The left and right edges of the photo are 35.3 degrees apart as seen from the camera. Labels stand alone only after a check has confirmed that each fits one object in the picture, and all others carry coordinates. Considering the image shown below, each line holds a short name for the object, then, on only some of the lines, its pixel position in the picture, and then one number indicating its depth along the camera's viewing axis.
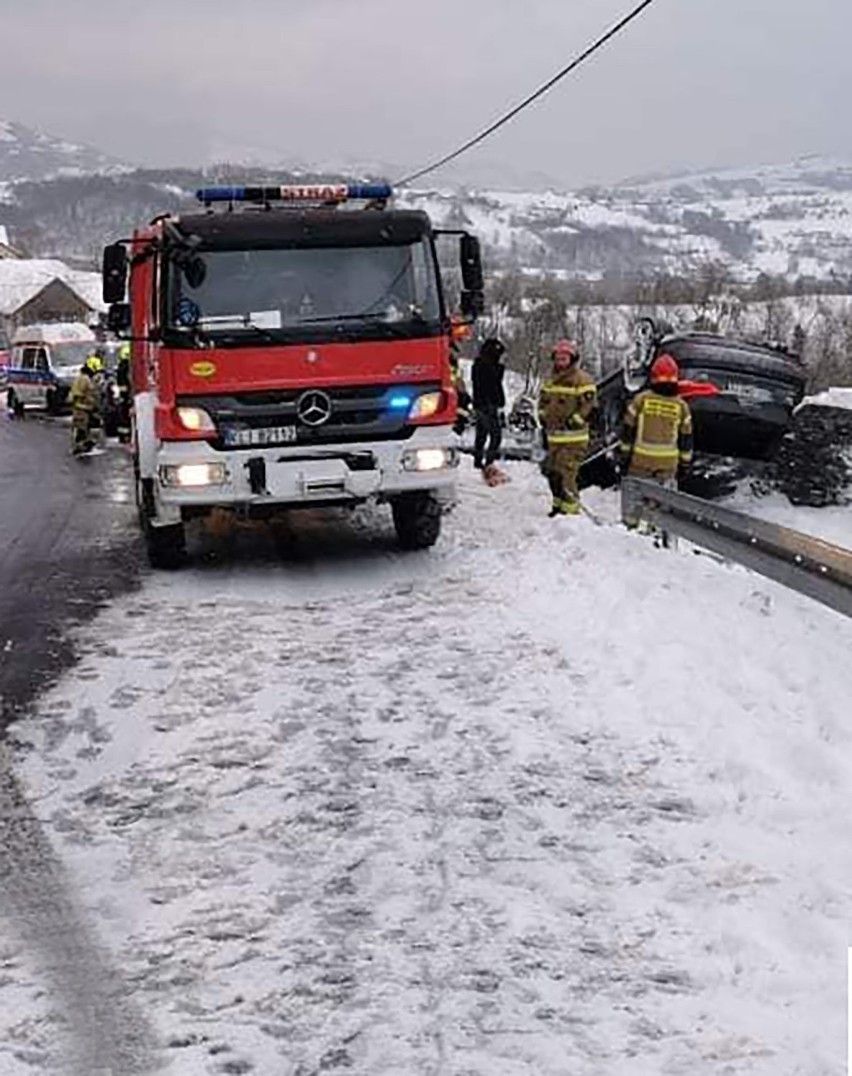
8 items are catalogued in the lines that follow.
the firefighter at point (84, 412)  20.53
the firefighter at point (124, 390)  17.73
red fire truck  8.95
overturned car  14.70
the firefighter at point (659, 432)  10.66
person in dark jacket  15.26
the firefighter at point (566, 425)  11.34
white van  32.00
